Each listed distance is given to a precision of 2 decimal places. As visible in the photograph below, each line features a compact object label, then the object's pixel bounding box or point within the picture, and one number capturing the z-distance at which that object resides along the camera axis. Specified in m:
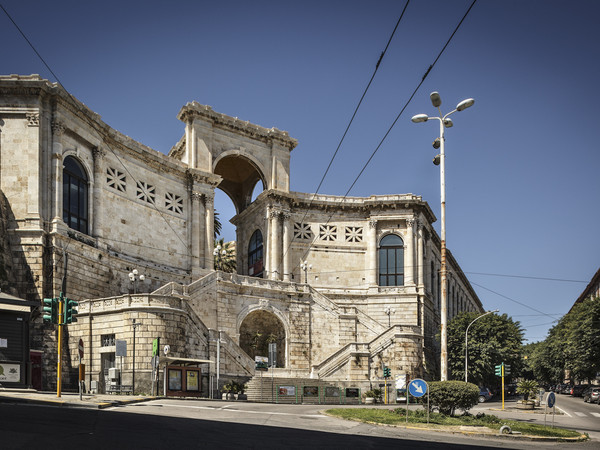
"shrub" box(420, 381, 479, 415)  21.92
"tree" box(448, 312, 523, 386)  55.00
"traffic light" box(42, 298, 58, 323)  23.80
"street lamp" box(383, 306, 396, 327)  53.77
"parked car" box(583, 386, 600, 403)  46.38
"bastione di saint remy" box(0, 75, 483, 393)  36.59
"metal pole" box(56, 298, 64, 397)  24.48
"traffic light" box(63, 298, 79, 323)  24.78
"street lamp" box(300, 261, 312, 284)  54.56
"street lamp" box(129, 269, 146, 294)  44.81
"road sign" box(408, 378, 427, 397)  19.53
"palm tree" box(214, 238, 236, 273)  75.12
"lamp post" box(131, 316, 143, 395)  32.62
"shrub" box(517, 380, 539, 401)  41.34
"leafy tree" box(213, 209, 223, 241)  78.62
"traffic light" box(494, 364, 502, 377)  35.21
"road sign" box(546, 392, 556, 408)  20.87
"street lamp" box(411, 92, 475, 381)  22.75
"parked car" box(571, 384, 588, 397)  62.15
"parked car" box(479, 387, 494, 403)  49.59
